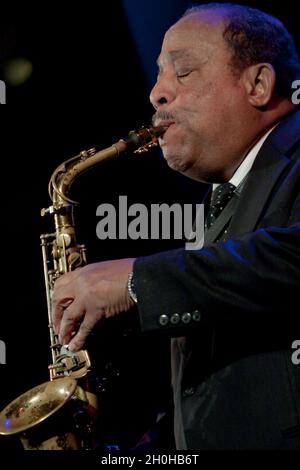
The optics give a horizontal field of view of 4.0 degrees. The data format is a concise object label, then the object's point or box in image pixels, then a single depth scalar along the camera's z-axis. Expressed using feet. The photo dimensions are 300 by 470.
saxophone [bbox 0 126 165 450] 18.26
